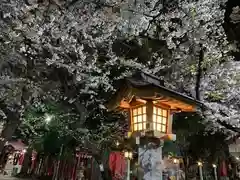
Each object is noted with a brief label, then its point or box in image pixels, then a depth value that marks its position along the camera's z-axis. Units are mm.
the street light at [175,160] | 13088
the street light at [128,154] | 10160
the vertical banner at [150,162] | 3322
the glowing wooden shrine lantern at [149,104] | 3380
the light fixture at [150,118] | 3510
